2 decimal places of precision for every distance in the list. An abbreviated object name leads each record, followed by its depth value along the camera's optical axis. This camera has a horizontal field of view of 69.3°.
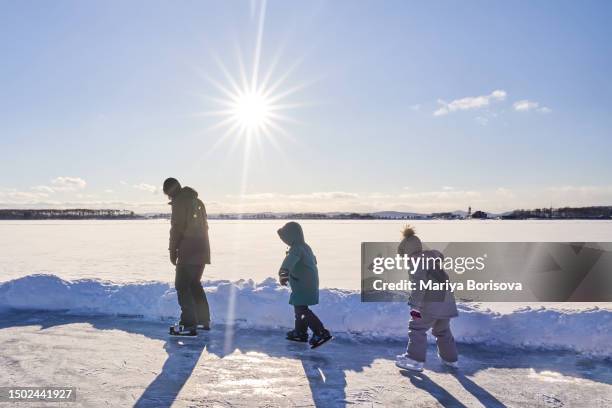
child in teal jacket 5.38
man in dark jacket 5.80
